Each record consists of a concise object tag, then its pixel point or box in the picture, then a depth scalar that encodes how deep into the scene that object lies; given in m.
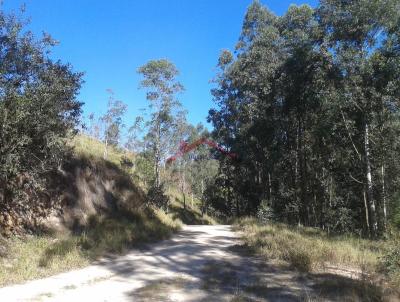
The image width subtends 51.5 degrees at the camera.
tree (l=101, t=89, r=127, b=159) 39.20
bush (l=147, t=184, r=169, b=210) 23.89
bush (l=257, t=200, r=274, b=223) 26.91
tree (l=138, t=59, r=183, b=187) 36.72
